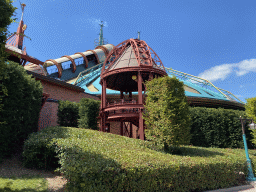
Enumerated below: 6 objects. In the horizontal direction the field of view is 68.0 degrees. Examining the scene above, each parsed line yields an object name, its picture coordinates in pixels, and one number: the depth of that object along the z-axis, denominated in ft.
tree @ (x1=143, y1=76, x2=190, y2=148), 37.19
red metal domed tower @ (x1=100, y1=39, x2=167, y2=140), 52.70
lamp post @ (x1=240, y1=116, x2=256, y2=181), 36.79
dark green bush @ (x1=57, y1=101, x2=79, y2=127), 58.02
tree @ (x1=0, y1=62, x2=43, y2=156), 29.71
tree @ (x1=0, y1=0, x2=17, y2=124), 19.62
